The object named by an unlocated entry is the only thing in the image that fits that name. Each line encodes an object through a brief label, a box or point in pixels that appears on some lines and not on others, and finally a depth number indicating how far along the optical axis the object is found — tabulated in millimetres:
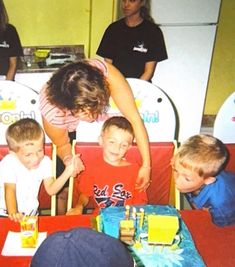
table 1340
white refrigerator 1974
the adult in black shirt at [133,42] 1832
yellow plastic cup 1372
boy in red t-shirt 1886
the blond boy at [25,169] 1793
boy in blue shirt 1705
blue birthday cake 1287
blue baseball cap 855
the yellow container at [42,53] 1794
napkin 1337
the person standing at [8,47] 1730
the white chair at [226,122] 2115
